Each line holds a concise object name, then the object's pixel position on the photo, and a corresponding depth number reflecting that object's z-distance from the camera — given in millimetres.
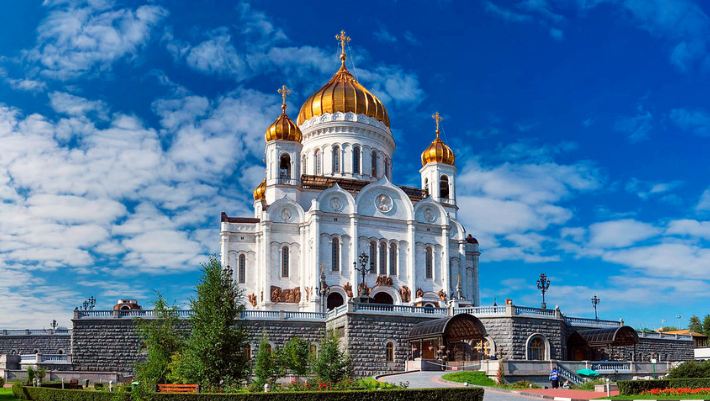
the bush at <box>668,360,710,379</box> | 29859
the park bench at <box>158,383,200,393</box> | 25219
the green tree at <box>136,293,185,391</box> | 30016
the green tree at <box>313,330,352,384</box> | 31953
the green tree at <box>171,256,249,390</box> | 26797
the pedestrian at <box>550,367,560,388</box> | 32406
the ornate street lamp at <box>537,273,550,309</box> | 48531
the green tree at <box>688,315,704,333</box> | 84288
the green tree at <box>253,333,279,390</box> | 30531
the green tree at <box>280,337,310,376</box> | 36188
